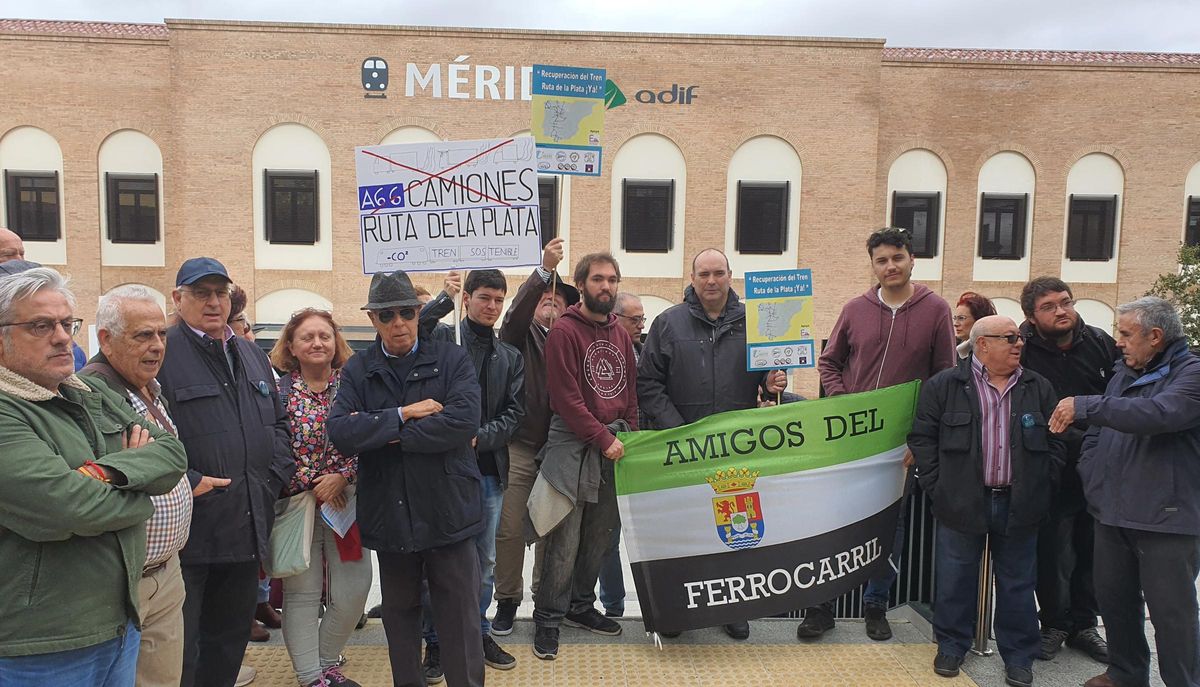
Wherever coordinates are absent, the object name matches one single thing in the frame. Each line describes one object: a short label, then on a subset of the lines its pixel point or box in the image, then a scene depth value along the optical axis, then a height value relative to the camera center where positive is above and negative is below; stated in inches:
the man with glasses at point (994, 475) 158.2 -41.0
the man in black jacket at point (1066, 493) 173.3 -48.3
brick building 745.0 +134.8
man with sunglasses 135.0 -37.1
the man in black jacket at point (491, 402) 165.0 -29.0
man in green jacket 81.7 -26.9
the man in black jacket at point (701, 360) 183.0 -20.2
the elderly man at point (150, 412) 109.5 -22.1
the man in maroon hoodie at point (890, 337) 180.5 -13.4
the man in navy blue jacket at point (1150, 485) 143.6 -39.2
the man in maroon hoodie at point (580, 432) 170.2 -35.9
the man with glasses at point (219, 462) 127.4 -34.0
